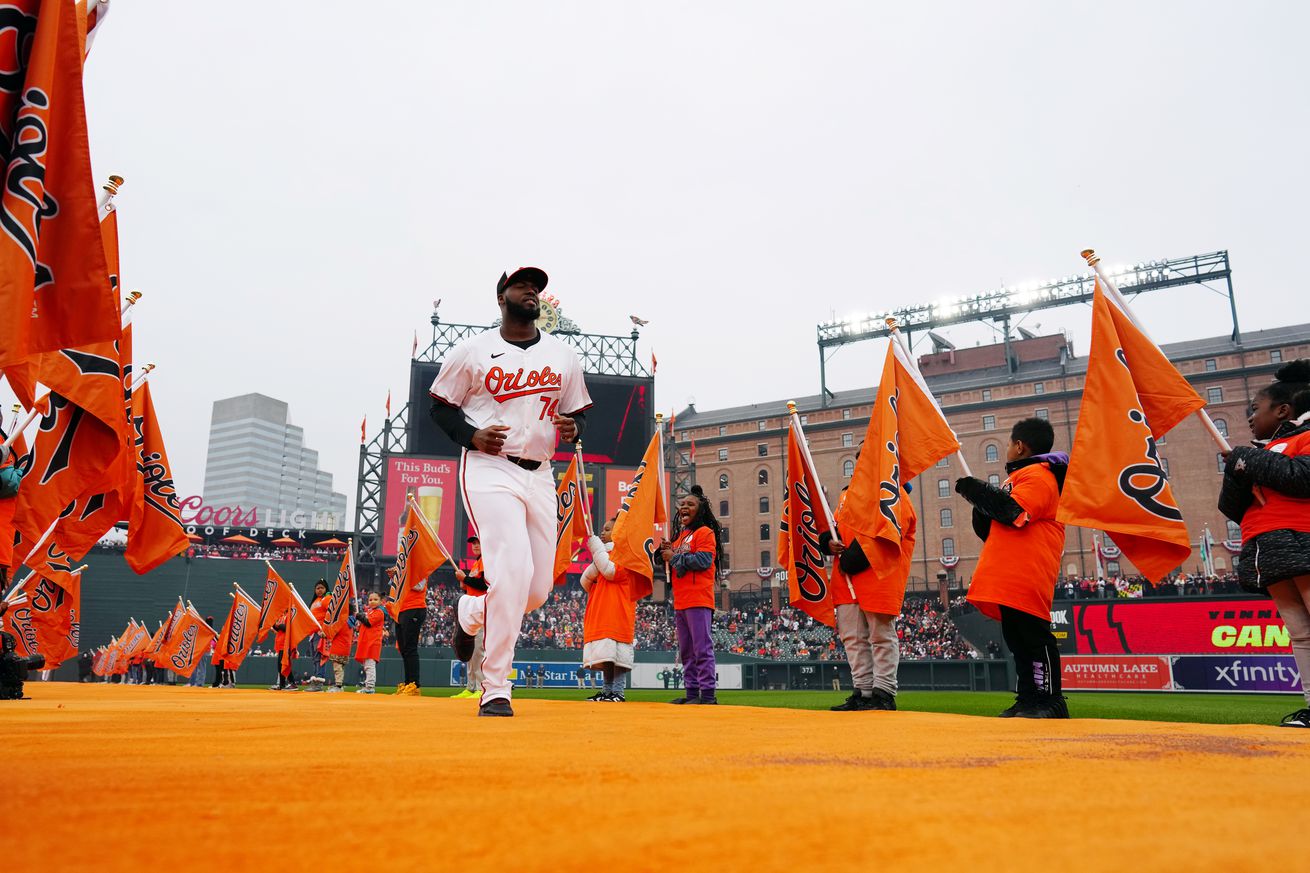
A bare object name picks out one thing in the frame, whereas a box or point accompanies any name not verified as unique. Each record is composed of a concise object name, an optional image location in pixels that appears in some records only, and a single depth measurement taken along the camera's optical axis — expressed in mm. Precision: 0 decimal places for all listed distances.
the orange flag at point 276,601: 19250
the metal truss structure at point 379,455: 37844
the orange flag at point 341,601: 17219
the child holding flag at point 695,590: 8398
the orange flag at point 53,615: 14492
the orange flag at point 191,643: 23703
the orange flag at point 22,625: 14094
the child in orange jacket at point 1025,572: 5262
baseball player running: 4504
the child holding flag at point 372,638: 15469
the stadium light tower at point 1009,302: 48938
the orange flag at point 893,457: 6973
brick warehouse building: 56062
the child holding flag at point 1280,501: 4594
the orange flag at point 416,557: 13312
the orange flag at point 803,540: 7953
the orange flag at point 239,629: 20656
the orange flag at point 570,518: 11984
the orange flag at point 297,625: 18156
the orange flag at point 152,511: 7410
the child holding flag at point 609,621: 10195
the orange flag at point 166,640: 25375
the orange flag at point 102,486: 3828
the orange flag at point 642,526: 9719
